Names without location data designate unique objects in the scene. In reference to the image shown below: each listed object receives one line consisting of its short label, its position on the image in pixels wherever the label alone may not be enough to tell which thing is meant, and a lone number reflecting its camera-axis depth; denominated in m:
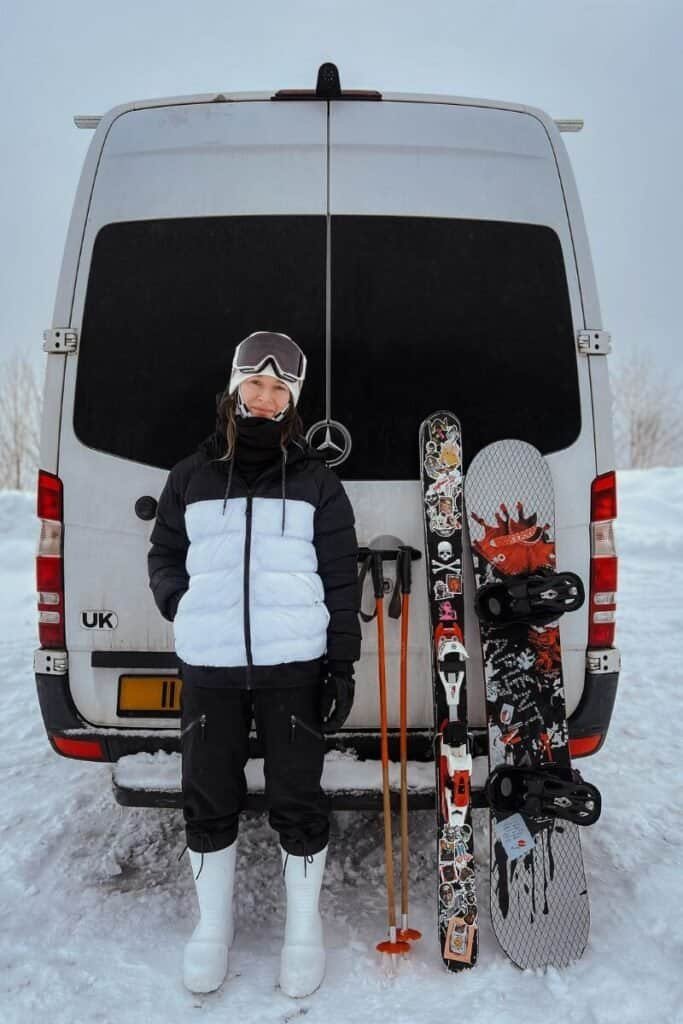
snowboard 2.32
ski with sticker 2.26
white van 2.44
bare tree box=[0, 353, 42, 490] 23.09
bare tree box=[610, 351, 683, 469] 28.92
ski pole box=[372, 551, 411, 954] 2.25
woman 2.15
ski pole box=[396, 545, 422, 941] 2.35
